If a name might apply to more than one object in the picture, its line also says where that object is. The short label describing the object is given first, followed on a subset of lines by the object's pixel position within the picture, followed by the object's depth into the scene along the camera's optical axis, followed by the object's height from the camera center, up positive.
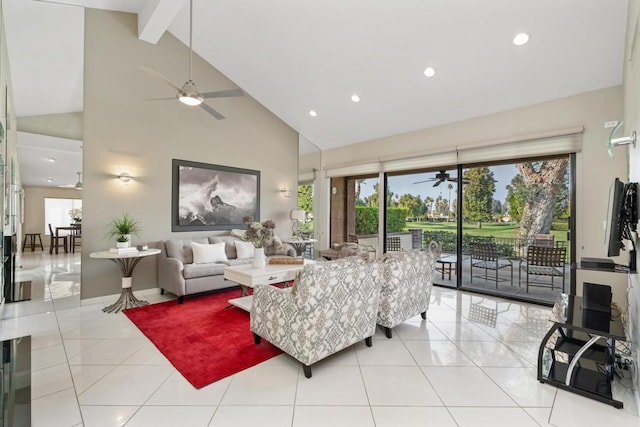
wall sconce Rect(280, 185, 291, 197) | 7.03 +0.51
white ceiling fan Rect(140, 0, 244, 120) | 3.20 +1.29
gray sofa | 4.36 -0.92
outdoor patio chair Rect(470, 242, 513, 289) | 4.97 -0.76
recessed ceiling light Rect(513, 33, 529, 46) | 3.39 +2.06
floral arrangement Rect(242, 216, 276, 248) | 3.82 -0.27
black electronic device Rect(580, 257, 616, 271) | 2.64 -0.44
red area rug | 2.58 -1.36
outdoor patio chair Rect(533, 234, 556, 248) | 4.39 -0.37
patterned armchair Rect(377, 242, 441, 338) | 3.11 -0.80
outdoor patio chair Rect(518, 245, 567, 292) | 4.34 -0.75
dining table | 4.44 -0.30
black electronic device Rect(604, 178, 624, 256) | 2.19 -0.04
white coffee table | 3.47 -0.77
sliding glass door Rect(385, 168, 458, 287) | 5.46 +0.02
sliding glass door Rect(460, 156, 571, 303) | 4.35 -0.21
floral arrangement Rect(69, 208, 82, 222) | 4.33 -0.06
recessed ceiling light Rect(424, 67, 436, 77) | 4.20 +2.06
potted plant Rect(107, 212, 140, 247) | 4.30 -0.27
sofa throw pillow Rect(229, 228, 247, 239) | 5.88 -0.42
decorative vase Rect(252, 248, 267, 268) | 3.84 -0.61
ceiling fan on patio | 5.41 +0.69
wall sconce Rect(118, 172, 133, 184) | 4.59 +0.52
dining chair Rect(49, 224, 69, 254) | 4.59 -0.50
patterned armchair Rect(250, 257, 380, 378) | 2.34 -0.84
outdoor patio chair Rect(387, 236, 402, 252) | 6.27 -0.63
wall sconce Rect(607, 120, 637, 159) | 2.46 +0.64
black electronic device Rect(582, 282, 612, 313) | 2.56 -0.72
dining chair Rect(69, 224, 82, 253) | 4.33 -0.41
